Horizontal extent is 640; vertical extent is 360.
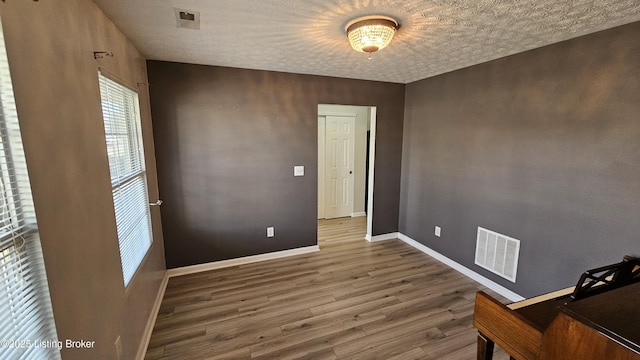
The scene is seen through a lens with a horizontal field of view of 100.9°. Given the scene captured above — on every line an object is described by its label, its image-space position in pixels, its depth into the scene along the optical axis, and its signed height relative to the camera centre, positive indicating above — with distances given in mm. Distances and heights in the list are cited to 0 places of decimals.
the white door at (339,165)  4914 -476
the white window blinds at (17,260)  769 -371
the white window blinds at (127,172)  1679 -230
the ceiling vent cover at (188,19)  1637 +786
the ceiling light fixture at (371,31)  1689 +711
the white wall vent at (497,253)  2572 -1145
